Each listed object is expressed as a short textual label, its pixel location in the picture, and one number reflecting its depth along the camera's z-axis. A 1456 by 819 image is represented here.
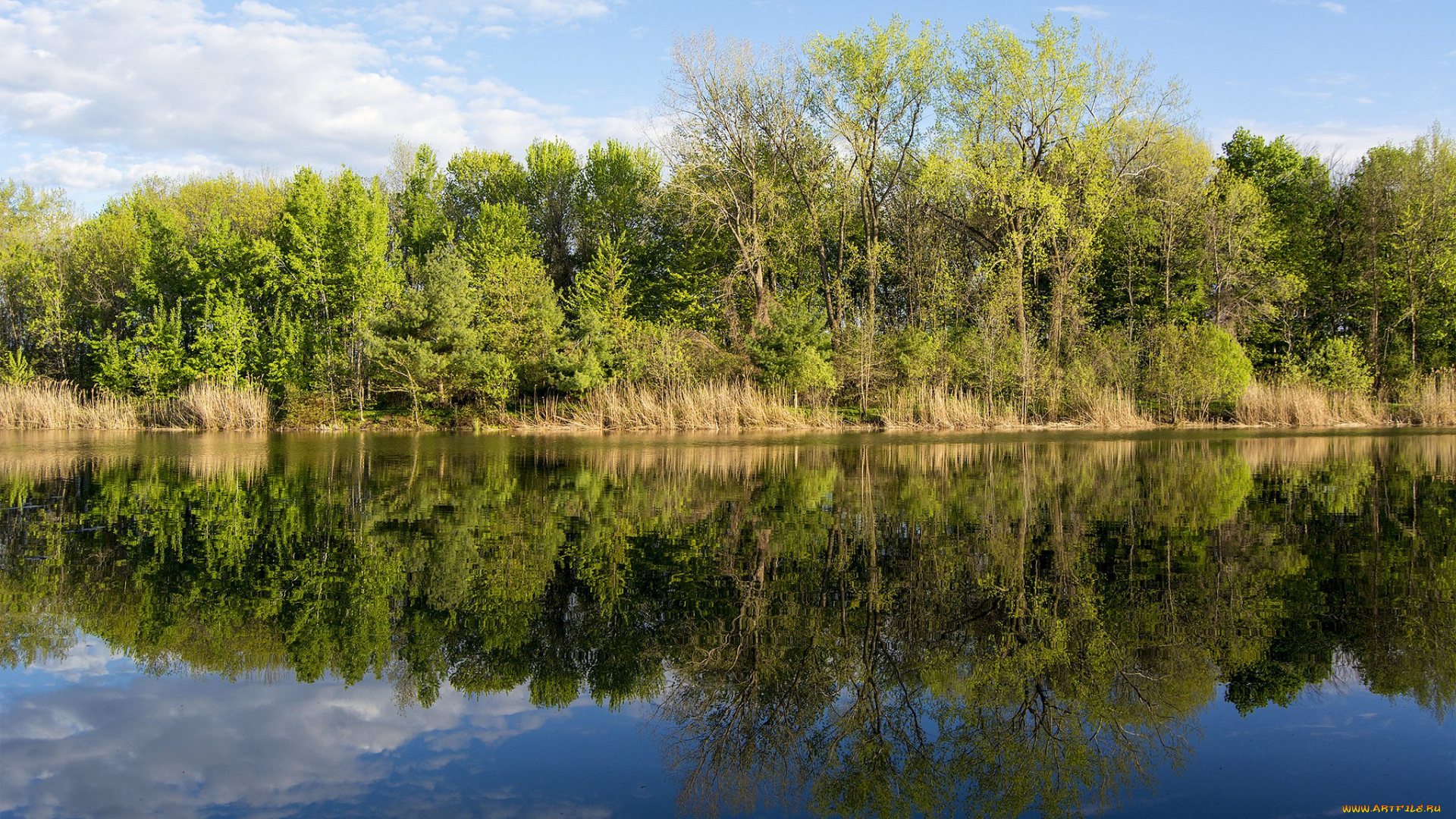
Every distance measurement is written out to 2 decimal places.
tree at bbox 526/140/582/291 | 46.62
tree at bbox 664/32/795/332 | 34.91
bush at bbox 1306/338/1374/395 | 31.31
